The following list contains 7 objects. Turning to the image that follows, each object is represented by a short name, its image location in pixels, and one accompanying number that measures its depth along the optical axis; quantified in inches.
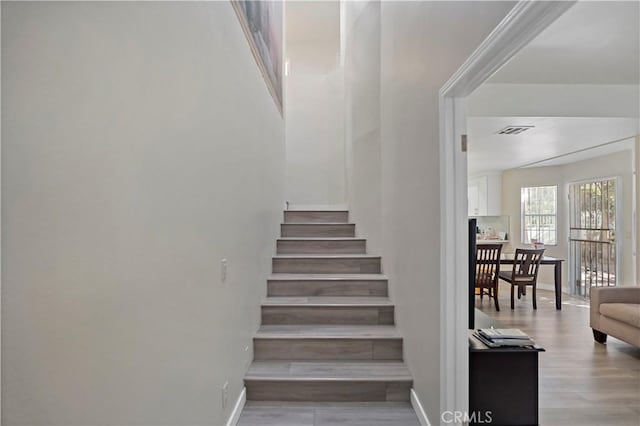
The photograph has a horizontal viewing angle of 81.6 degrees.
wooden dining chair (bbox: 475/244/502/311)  214.8
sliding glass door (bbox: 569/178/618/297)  237.1
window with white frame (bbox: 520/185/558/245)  289.1
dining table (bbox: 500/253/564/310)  218.1
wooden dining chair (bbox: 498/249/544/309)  222.7
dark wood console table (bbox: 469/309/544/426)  83.2
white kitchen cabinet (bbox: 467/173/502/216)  329.4
